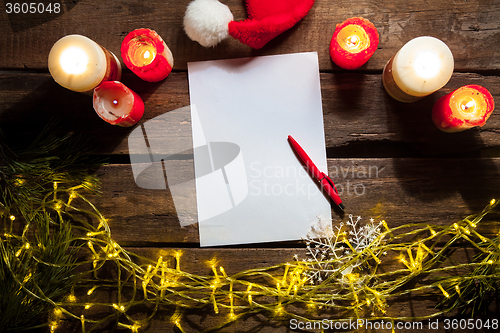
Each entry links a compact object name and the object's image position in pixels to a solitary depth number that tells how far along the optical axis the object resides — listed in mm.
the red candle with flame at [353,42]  580
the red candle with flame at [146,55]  584
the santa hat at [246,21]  603
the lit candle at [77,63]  565
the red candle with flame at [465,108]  550
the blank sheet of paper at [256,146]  631
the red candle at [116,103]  563
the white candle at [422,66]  555
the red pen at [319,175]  617
